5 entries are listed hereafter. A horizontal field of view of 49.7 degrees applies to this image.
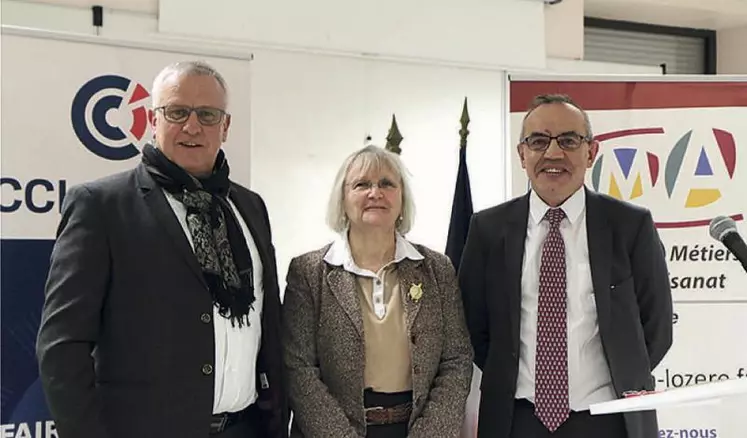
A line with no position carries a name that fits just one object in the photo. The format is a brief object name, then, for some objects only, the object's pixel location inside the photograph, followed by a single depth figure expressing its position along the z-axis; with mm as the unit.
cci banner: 2438
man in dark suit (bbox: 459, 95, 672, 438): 2215
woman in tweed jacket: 2184
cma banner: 3240
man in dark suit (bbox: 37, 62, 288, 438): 1755
